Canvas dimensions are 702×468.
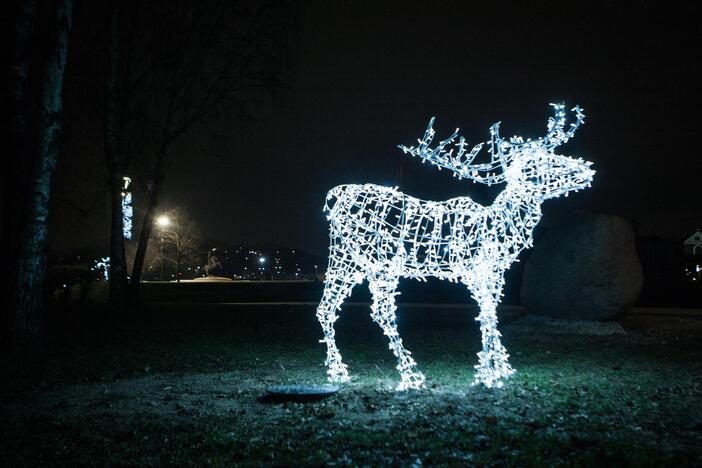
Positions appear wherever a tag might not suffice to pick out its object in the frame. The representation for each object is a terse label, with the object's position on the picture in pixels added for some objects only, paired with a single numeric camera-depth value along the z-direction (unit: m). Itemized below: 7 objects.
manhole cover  6.76
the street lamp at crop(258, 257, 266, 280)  81.25
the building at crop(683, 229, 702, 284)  33.99
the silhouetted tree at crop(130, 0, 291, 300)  18.33
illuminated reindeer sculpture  7.48
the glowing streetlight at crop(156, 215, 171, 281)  39.97
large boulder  13.91
